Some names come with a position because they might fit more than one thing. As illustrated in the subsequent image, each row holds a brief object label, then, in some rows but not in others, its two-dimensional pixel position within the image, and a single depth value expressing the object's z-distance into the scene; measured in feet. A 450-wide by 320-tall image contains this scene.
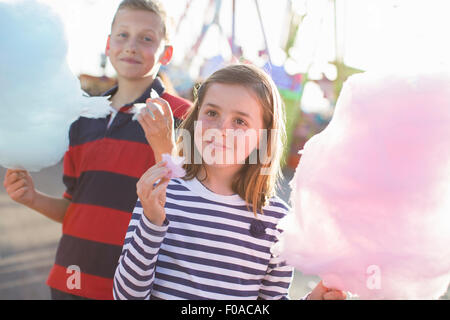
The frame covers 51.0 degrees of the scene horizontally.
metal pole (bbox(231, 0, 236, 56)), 29.34
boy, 4.82
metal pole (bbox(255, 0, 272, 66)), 28.32
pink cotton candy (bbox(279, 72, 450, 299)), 3.64
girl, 3.80
